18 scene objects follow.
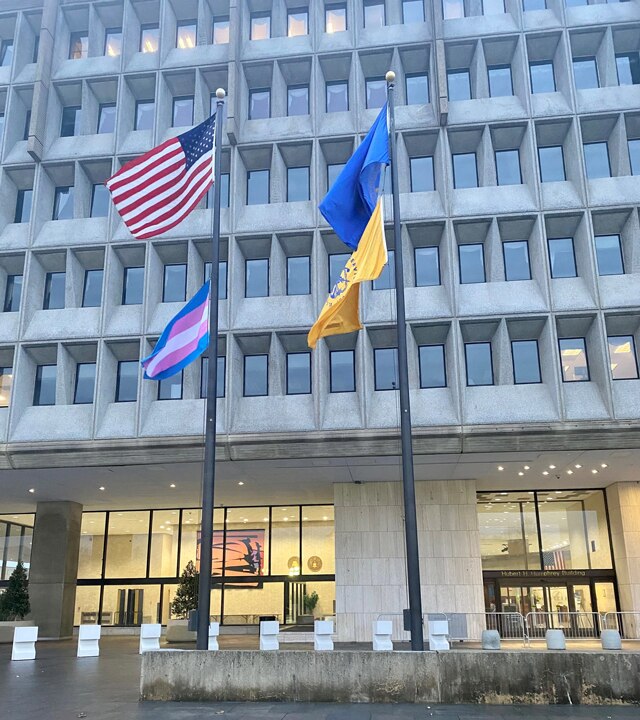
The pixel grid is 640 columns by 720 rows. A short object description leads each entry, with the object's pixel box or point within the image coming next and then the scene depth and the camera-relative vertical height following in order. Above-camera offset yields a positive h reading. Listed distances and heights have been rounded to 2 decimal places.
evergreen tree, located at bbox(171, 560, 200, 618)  30.92 -0.19
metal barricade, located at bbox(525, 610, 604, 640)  23.20 -1.24
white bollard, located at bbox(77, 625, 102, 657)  21.92 -1.46
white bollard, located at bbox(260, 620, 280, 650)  19.31 -1.17
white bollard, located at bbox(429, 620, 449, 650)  18.12 -1.13
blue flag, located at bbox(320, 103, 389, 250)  15.33 +8.13
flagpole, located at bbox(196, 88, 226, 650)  13.92 +3.21
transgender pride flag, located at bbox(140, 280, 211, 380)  15.84 +5.28
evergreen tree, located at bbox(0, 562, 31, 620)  29.55 -0.28
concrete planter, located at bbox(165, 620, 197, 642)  29.80 -1.60
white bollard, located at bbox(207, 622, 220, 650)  21.65 -1.24
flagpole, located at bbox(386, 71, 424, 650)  13.12 +2.83
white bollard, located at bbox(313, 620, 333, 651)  19.33 -1.14
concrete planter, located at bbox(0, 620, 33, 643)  28.72 -1.34
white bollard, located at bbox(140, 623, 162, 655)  19.12 -1.15
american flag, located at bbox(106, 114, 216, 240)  16.73 +9.07
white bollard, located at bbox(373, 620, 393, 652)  18.27 -1.15
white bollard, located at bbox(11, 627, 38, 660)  20.70 -1.44
